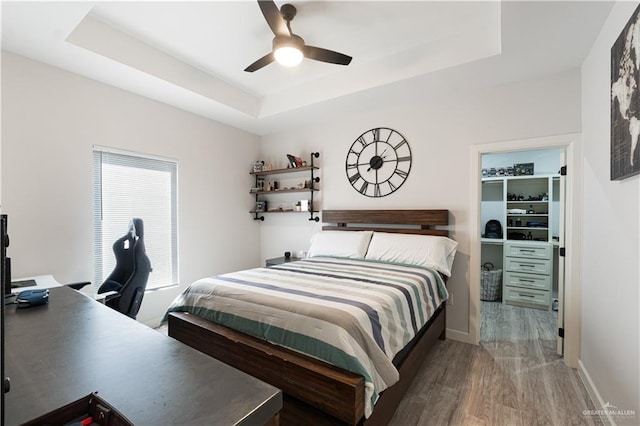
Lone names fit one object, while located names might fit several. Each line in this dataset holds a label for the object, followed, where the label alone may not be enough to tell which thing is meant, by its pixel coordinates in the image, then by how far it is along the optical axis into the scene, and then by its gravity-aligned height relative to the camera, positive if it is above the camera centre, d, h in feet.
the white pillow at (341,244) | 10.52 -1.17
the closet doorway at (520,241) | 12.67 -1.31
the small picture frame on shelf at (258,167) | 14.52 +2.28
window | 9.58 +0.23
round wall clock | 11.18 +2.03
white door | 8.60 -1.03
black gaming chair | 7.67 -1.66
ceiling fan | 6.41 +4.00
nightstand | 12.35 -2.11
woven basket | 14.16 -3.48
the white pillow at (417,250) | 9.11 -1.22
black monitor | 1.58 -0.44
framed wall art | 4.71 +1.93
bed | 4.74 -2.32
